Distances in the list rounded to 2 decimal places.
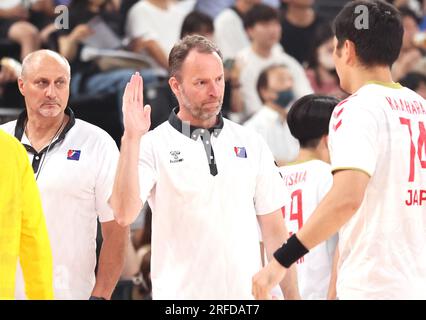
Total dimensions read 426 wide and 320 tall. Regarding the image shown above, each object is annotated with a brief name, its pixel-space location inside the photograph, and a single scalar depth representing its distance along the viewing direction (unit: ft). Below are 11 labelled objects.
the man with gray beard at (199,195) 16.66
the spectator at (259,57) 34.40
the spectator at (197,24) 31.55
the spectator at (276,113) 31.45
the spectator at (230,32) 36.08
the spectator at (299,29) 37.60
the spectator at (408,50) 38.34
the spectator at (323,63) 36.68
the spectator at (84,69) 29.84
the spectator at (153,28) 33.40
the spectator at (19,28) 30.22
